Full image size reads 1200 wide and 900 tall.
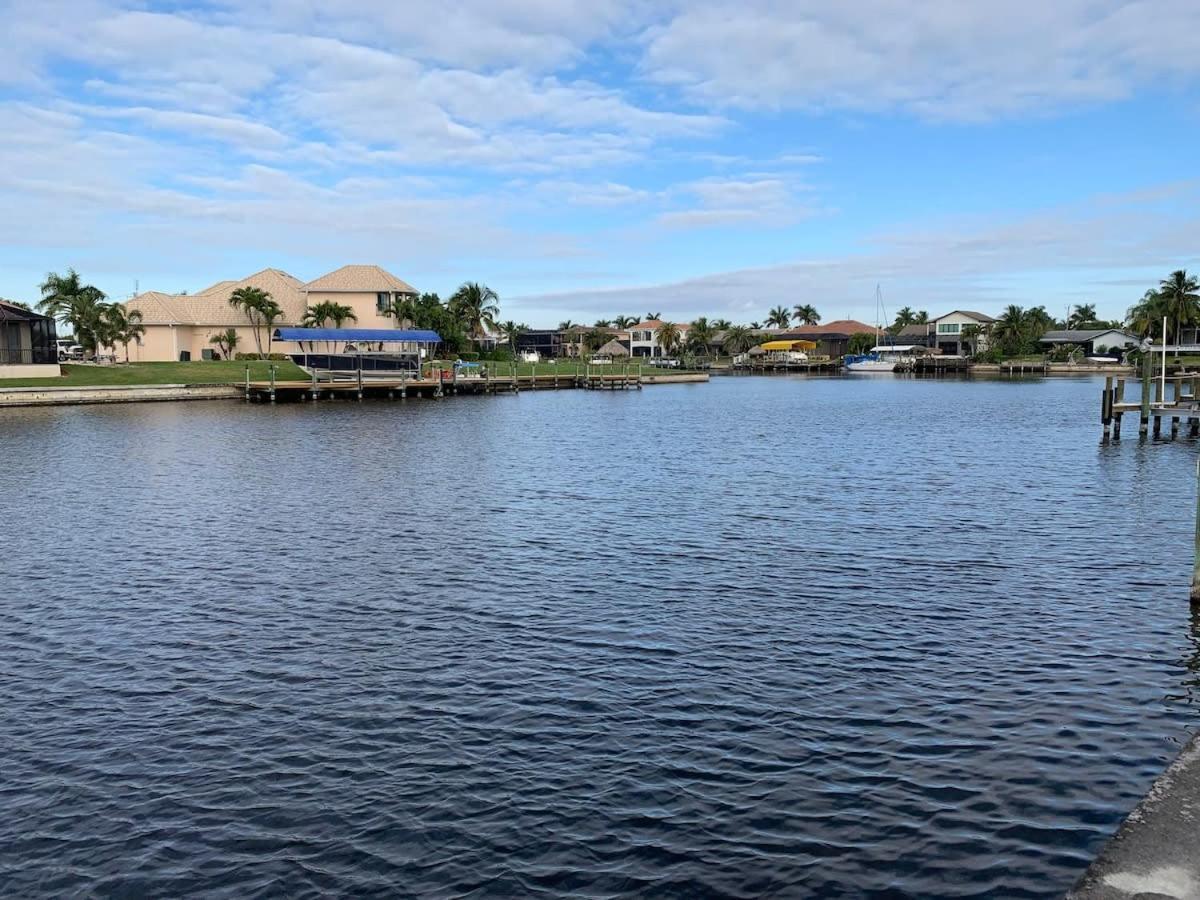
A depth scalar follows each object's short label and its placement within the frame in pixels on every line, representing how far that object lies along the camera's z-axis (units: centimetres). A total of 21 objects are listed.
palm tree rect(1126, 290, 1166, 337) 13788
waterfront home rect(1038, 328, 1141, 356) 16700
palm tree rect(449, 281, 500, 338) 12519
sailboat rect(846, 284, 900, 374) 17275
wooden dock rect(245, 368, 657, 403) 8275
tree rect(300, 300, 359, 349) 10600
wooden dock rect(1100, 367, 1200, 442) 4859
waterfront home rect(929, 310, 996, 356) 18025
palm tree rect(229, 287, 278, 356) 10216
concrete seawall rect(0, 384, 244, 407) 7009
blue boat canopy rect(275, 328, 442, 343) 8756
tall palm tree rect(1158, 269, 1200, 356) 13475
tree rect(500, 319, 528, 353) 17600
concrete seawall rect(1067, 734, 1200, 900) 725
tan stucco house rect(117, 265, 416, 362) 10175
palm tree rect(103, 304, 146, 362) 9319
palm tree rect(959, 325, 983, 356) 18060
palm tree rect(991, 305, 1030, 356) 17900
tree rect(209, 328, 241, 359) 10344
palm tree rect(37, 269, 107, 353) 9012
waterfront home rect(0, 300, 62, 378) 7662
